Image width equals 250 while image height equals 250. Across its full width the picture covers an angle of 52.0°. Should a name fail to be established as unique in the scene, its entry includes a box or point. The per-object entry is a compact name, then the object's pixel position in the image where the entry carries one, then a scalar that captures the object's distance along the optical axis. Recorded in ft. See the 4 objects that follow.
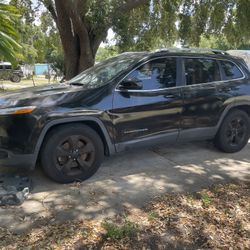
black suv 10.35
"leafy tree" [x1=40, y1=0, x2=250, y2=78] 21.99
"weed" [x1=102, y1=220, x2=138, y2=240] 8.07
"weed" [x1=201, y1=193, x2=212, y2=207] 9.84
